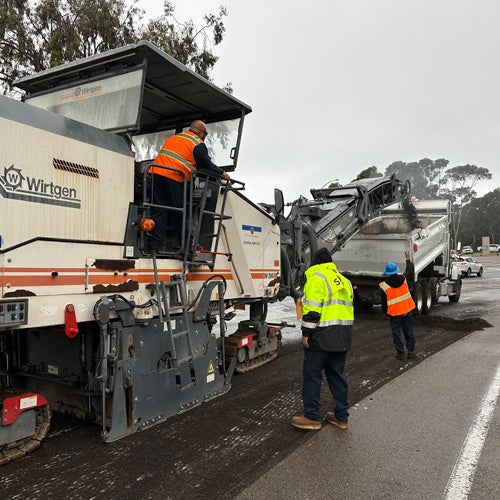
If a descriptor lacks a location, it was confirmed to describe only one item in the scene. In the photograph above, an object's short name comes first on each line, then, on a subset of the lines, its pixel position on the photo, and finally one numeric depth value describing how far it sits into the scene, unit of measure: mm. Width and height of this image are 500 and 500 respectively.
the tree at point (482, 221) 76812
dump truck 11297
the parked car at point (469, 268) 29388
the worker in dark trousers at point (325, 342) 4219
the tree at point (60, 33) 11543
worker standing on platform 4355
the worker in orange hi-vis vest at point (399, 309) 7078
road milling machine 3340
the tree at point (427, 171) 88812
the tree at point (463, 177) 84062
